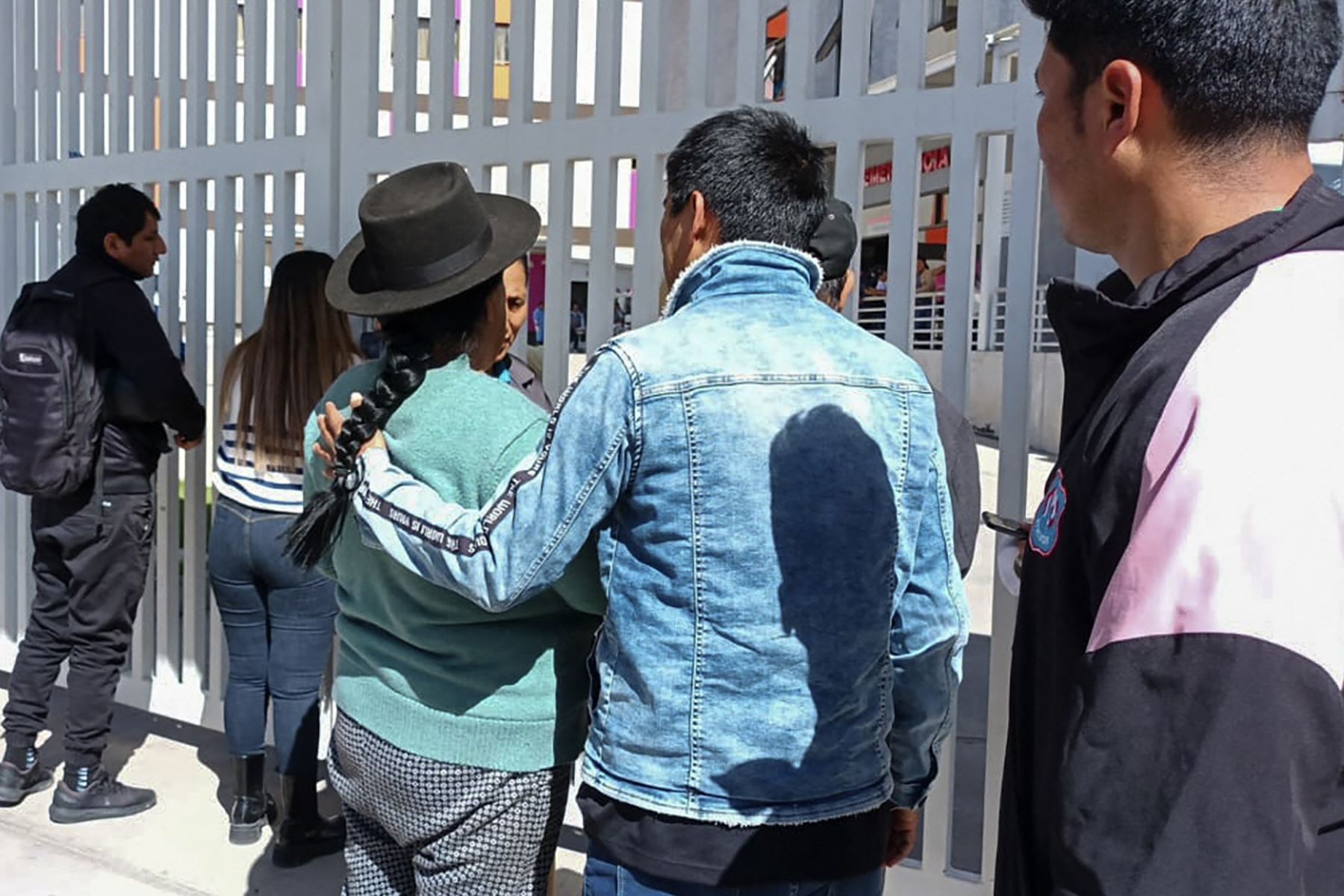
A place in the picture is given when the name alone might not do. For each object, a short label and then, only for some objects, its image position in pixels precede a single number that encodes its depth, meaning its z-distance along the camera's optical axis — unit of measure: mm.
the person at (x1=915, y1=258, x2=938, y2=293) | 13012
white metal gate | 2924
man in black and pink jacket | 781
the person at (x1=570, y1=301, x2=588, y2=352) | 12984
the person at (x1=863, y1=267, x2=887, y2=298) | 15373
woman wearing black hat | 1921
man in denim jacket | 1644
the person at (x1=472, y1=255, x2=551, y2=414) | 2088
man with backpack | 3779
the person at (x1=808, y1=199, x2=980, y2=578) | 2477
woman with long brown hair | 3514
